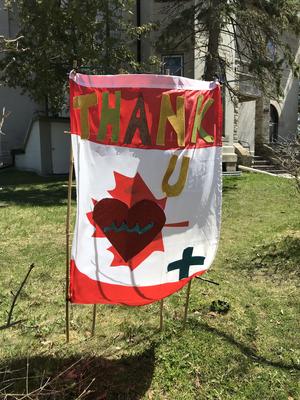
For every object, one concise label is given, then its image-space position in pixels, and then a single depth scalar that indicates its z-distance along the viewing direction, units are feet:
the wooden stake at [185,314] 13.45
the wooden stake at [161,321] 13.61
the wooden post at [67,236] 11.51
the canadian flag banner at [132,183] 11.28
